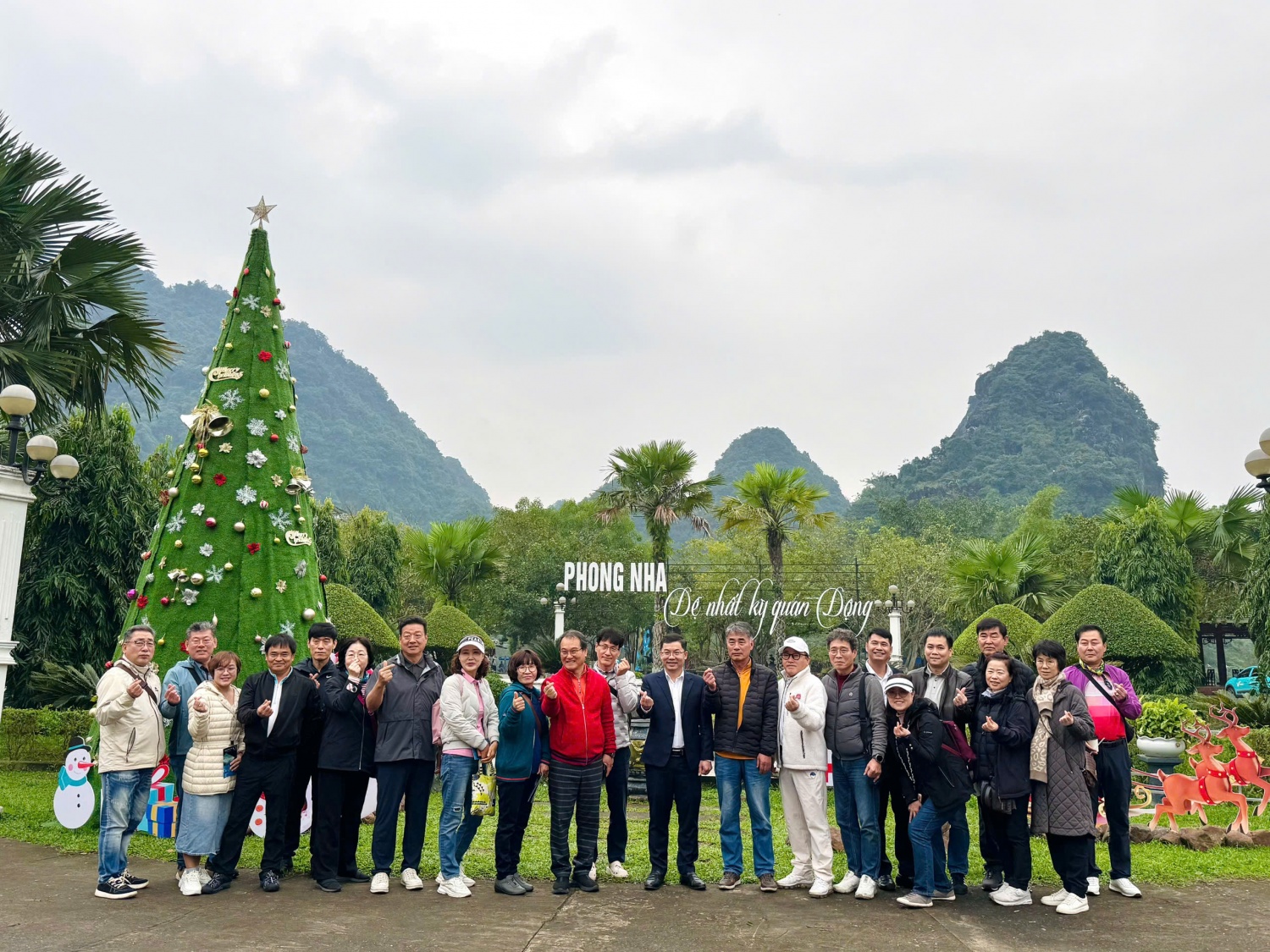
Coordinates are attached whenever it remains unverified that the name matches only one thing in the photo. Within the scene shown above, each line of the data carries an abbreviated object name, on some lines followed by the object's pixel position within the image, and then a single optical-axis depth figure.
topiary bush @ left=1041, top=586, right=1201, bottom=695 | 14.09
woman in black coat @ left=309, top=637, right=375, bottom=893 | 5.62
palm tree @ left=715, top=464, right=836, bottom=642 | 23.97
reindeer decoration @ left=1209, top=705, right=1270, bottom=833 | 7.79
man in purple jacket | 5.71
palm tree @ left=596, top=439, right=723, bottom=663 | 23.75
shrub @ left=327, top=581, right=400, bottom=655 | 14.45
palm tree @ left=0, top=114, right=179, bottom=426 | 9.57
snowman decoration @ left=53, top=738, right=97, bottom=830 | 7.27
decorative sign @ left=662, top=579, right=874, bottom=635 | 21.47
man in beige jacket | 5.40
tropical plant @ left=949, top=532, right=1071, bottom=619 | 24.16
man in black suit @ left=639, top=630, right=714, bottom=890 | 5.79
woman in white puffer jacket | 5.43
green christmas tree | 7.59
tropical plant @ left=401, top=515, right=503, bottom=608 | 27.45
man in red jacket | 5.59
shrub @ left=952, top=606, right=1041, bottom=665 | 14.72
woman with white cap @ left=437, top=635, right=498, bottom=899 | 5.53
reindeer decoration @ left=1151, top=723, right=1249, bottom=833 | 7.57
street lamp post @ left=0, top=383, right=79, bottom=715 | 8.20
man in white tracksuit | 5.63
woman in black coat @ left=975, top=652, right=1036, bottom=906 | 5.34
